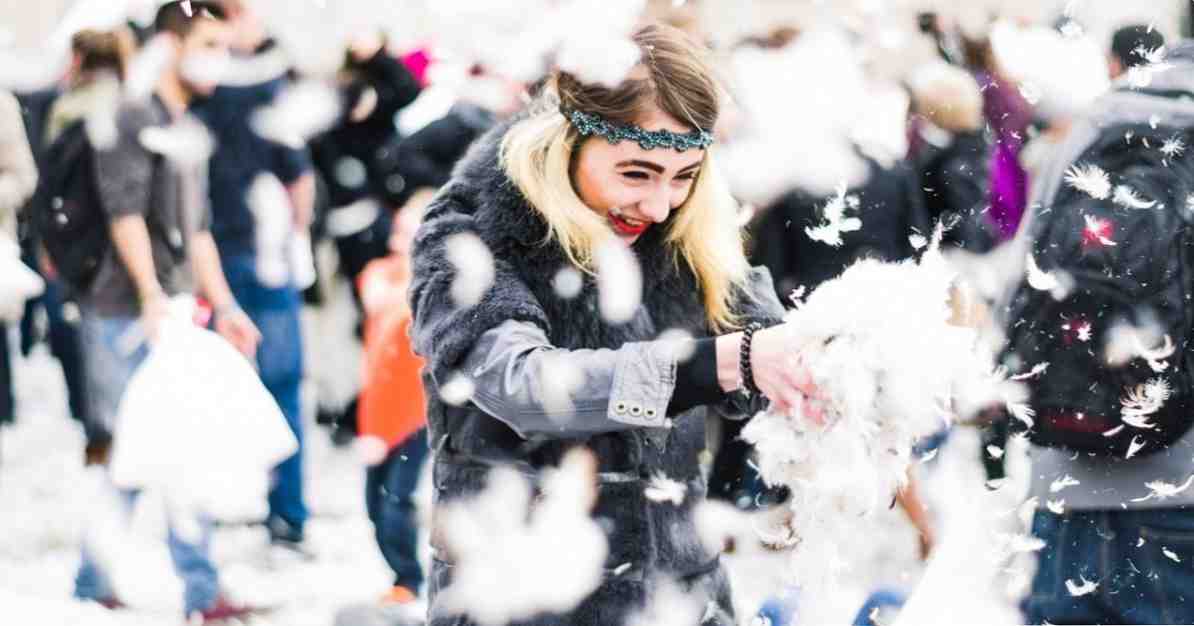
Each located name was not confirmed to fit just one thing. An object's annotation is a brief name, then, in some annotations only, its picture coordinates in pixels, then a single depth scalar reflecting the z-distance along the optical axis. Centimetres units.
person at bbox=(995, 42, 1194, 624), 531
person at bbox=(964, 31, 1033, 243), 1008
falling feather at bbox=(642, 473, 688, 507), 516
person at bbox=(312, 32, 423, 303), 1193
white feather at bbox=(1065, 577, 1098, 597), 559
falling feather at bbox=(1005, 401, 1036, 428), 557
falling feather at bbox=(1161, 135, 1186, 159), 533
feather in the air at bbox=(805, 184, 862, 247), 981
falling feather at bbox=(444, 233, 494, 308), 488
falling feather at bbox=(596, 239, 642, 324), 511
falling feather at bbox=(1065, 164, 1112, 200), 538
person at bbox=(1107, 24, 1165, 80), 614
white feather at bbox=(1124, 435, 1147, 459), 548
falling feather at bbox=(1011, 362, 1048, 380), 549
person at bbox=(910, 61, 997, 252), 972
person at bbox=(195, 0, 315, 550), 1062
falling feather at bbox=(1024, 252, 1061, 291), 548
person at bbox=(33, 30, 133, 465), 976
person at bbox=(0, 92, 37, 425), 1081
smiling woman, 491
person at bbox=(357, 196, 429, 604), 969
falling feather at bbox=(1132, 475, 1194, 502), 553
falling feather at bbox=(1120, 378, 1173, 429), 535
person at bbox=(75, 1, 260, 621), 955
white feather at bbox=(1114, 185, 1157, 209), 532
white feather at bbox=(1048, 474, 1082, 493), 567
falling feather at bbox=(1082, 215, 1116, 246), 535
